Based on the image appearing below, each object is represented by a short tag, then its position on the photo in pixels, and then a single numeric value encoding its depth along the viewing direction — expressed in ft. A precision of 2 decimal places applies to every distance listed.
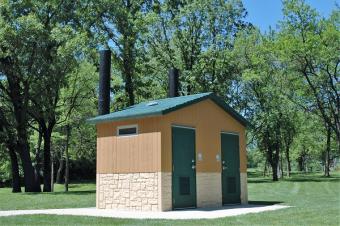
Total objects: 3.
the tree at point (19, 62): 82.94
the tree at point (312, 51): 108.58
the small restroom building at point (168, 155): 46.73
